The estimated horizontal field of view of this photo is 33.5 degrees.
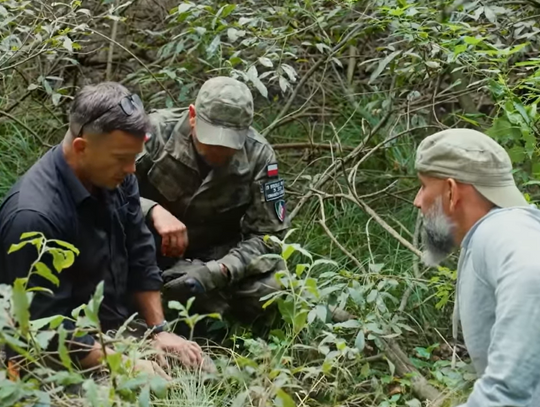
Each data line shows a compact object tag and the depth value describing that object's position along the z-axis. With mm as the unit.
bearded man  2295
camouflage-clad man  4156
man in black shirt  3107
